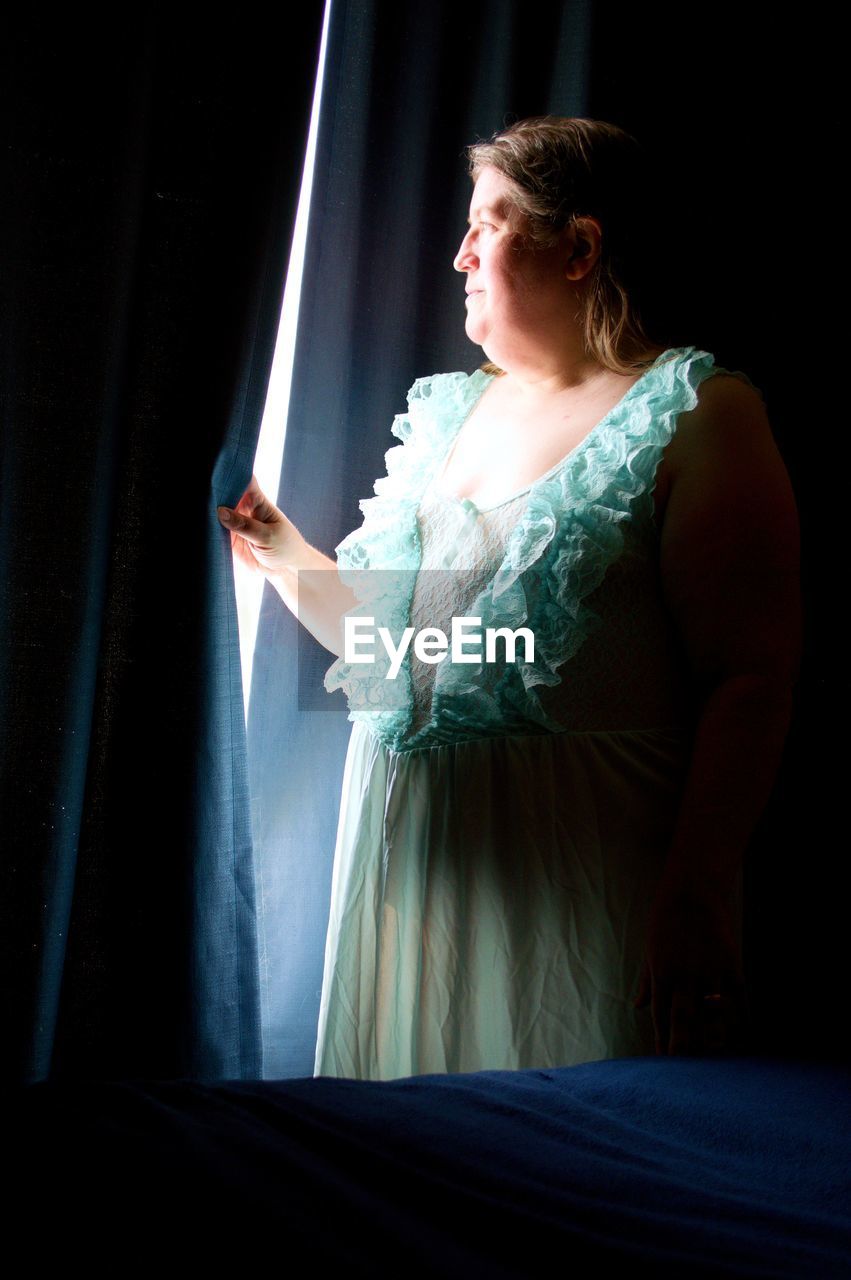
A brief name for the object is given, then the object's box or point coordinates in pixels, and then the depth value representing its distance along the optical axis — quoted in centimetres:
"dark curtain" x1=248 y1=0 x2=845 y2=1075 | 119
